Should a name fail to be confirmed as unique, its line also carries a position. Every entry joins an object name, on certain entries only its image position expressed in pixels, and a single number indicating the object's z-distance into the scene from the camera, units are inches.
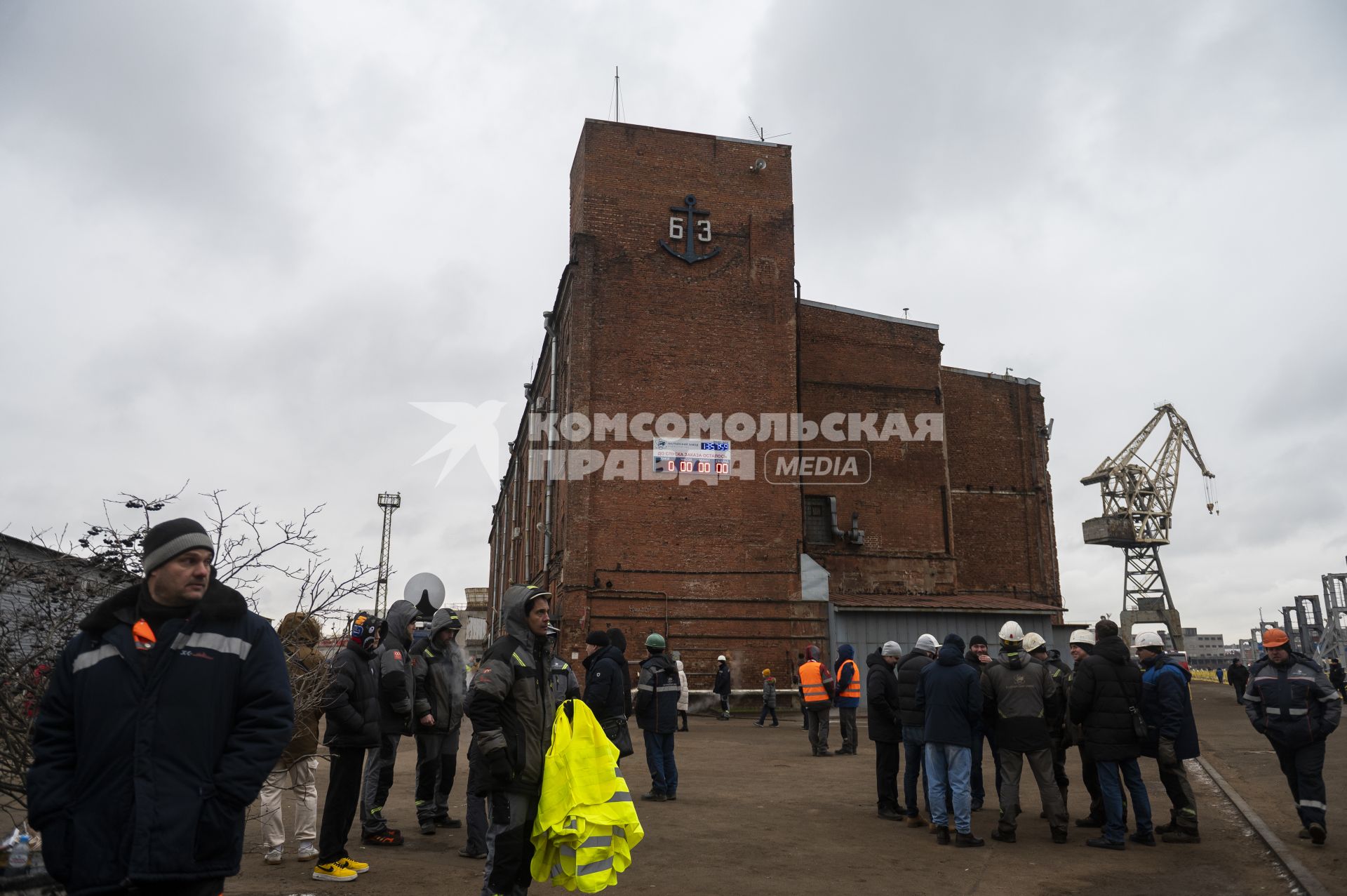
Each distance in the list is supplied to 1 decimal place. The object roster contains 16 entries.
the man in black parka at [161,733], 111.0
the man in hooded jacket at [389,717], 278.4
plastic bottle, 170.4
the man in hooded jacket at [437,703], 300.7
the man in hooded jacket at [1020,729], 306.7
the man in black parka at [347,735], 238.8
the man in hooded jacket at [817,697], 532.1
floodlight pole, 2389.1
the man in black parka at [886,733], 349.7
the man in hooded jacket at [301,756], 255.1
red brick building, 932.0
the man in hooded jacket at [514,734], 186.9
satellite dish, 327.3
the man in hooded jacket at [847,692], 511.6
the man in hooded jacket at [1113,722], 299.1
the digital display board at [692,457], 949.8
